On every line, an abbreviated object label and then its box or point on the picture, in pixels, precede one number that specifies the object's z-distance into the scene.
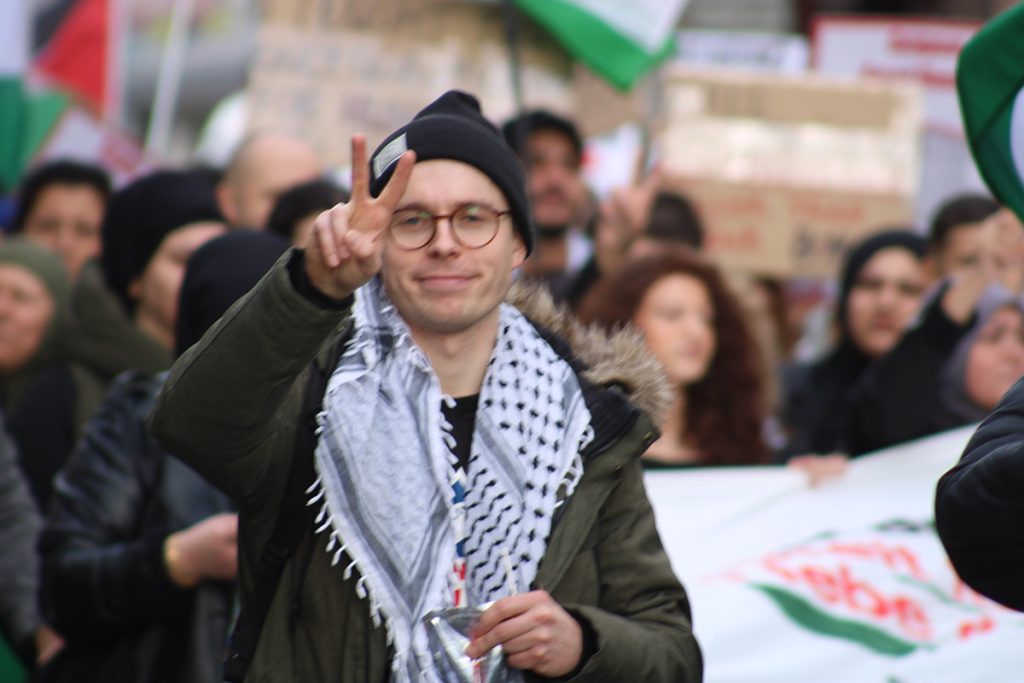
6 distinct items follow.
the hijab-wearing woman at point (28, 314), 11.33
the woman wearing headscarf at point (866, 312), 12.51
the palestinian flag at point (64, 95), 14.77
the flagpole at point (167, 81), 18.77
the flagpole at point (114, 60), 18.62
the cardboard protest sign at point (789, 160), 15.30
